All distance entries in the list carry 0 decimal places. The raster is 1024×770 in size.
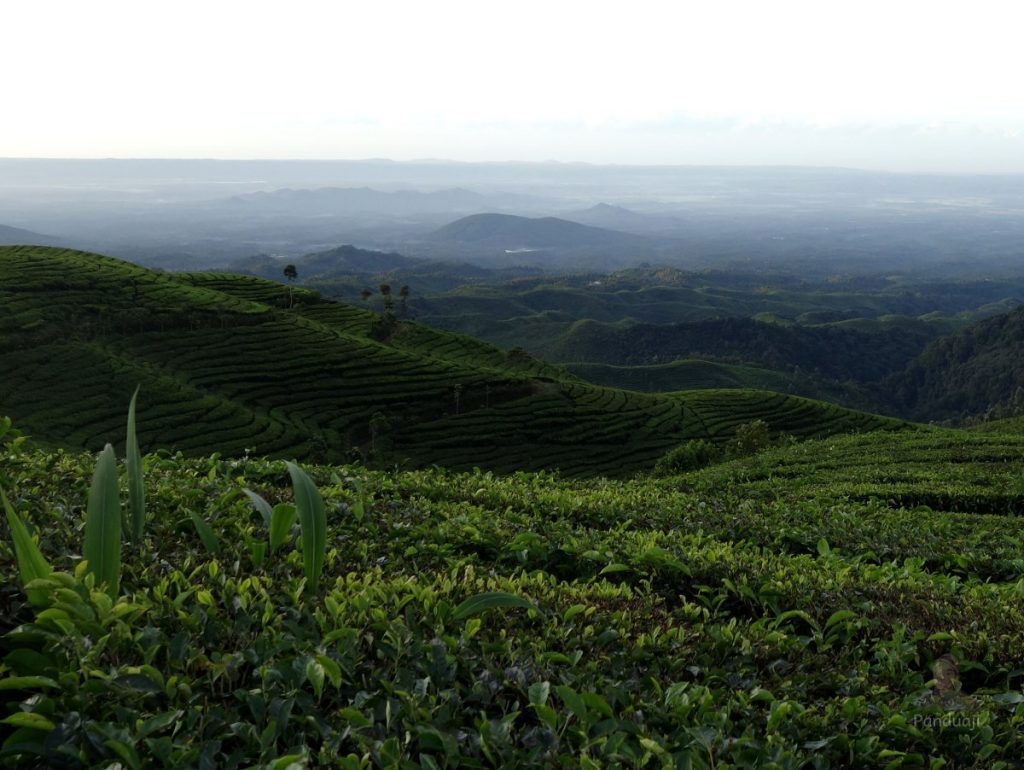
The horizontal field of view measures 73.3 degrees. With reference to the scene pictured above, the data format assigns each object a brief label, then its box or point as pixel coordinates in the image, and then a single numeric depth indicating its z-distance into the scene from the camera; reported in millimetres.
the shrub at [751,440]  37419
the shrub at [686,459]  33406
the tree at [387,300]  77706
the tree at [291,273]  73844
